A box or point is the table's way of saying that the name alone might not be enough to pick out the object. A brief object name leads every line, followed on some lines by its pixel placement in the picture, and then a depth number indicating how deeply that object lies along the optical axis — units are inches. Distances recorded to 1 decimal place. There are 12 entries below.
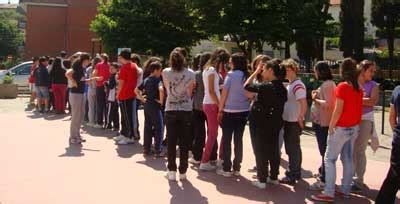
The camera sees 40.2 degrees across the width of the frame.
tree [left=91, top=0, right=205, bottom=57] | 1090.1
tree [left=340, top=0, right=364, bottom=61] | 1141.7
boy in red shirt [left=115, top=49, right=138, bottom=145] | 395.8
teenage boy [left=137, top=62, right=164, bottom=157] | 365.9
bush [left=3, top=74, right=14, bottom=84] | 852.0
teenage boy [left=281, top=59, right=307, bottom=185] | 287.6
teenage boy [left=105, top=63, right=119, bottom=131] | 475.5
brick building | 1940.2
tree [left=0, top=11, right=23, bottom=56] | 2790.4
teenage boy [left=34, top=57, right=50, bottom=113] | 645.9
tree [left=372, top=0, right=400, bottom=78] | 1716.3
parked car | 987.9
